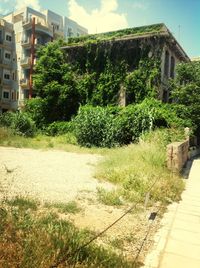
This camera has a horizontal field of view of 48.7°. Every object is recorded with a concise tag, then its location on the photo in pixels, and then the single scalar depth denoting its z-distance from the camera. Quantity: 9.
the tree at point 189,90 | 14.71
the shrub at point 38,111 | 18.95
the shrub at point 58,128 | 17.37
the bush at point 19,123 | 15.29
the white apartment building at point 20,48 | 31.60
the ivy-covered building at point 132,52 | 16.78
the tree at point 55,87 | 18.55
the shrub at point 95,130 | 13.86
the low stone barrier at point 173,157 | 7.64
